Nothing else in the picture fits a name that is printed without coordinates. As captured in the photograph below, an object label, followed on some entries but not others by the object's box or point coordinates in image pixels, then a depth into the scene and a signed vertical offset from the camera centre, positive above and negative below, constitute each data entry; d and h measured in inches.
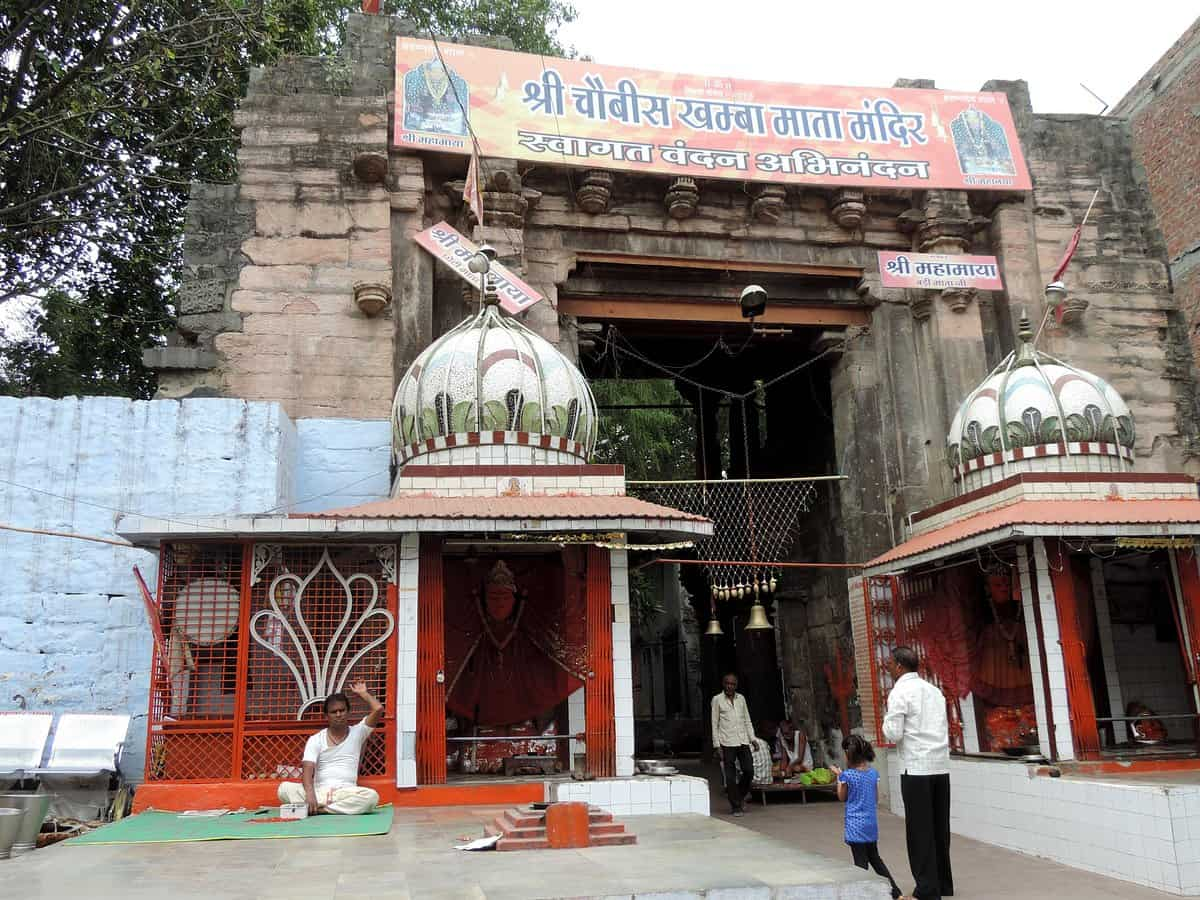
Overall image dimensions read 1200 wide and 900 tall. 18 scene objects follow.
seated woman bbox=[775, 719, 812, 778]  517.0 -36.5
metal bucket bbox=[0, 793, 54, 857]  261.6 -29.3
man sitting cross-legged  300.8 -21.2
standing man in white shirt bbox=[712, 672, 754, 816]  434.3 -22.9
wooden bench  470.0 -49.4
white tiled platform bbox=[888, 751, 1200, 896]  275.4 -44.9
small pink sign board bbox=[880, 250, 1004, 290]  508.4 +195.6
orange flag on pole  449.1 +213.1
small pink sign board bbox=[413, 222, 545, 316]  453.4 +184.1
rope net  523.5 +79.7
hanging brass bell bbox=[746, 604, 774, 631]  485.6 +28.7
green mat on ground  267.7 -34.8
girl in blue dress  262.5 -33.0
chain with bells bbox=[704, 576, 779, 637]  466.6 +36.0
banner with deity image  477.7 +266.4
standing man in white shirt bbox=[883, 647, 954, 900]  255.8 -20.9
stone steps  249.6 -35.1
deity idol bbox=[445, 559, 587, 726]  378.0 +16.6
